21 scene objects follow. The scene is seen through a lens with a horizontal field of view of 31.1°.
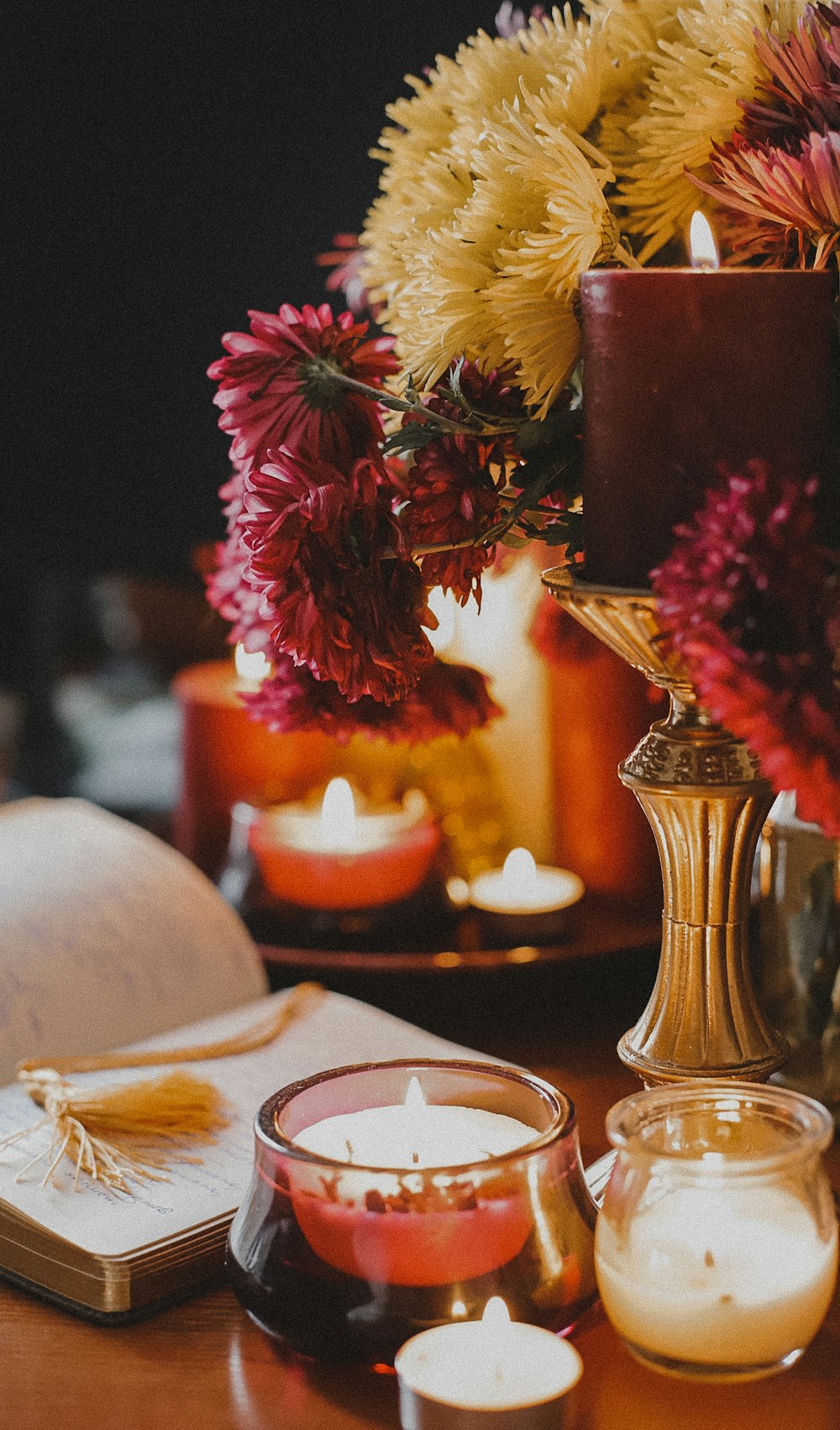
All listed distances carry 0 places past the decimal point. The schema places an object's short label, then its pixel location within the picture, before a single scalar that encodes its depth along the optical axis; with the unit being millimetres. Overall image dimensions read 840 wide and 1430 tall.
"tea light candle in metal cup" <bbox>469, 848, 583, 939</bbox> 748
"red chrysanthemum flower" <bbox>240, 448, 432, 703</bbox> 455
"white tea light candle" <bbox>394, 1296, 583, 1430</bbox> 392
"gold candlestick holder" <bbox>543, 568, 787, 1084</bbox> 492
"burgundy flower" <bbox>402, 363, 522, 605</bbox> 478
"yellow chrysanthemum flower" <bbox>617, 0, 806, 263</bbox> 472
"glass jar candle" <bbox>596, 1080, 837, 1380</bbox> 406
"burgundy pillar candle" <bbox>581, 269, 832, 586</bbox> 436
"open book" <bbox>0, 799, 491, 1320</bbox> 510
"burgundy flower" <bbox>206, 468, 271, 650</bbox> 557
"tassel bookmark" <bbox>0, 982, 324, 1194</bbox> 563
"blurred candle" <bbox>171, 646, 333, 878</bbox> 895
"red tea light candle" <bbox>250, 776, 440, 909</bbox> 757
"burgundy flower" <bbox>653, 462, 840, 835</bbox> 371
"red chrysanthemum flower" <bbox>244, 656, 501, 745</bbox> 549
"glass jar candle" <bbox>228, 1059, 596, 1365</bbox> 432
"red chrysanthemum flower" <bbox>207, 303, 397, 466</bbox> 492
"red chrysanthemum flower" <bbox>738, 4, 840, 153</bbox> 452
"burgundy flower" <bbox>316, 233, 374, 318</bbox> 651
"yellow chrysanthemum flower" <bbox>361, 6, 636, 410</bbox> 463
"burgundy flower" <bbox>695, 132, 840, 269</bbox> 436
